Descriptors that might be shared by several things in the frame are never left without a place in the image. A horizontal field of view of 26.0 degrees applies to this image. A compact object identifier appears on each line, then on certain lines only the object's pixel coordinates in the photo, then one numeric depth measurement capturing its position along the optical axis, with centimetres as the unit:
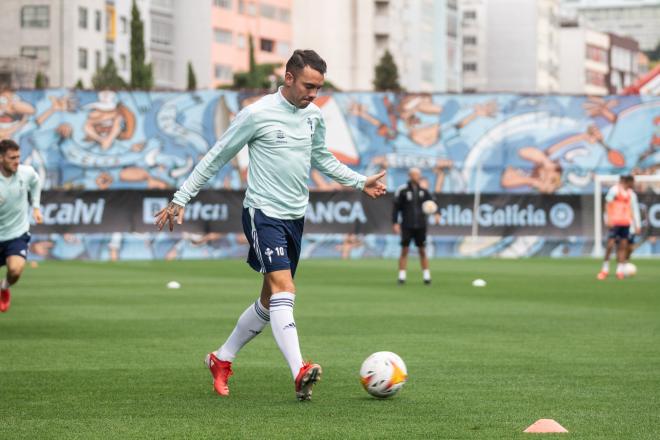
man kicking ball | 916
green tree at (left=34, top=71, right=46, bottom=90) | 7381
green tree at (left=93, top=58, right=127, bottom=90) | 8269
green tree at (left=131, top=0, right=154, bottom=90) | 8231
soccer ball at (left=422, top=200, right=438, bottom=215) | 2425
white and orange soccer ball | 922
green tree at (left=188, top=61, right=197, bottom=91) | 8061
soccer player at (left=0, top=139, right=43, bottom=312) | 1622
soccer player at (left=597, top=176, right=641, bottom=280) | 2739
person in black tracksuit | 2536
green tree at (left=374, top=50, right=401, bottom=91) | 9694
